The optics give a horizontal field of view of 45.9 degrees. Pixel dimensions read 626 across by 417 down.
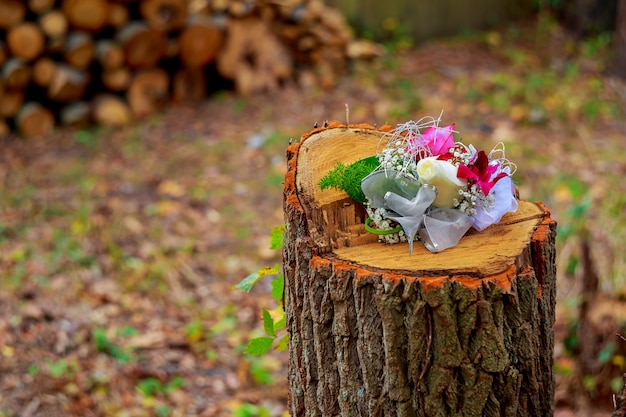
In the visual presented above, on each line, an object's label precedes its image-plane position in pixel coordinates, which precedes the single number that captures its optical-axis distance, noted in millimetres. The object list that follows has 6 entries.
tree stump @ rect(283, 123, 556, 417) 1716
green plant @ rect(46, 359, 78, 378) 3211
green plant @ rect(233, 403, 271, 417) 3080
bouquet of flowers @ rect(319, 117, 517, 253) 1852
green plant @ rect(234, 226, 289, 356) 2156
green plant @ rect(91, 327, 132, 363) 3416
